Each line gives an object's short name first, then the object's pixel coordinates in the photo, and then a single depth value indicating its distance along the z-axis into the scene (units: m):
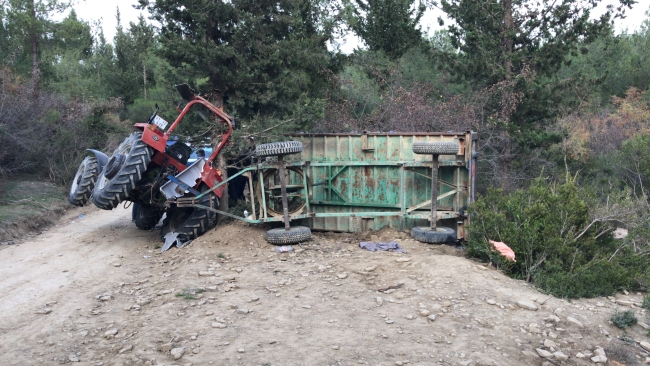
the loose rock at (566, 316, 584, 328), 5.71
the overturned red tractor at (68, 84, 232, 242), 8.70
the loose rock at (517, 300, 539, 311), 6.01
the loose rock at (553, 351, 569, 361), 5.03
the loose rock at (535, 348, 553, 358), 5.04
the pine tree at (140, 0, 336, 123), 11.39
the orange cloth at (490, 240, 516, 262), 7.39
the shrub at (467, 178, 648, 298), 6.93
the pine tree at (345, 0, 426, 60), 20.02
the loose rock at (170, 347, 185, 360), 4.89
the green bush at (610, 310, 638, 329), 5.78
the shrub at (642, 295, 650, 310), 6.36
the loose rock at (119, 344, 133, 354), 5.03
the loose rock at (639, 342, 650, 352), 5.41
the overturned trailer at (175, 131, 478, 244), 8.80
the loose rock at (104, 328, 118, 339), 5.42
